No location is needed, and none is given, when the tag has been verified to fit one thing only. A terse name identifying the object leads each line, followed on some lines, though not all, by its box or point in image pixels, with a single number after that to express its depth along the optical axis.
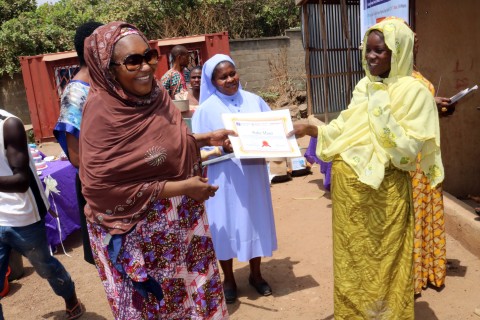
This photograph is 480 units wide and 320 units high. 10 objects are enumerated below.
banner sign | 4.67
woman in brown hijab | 1.99
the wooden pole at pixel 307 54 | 8.77
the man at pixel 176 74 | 6.48
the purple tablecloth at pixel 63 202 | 4.92
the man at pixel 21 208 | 2.84
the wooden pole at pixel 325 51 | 8.30
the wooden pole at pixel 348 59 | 7.74
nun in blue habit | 3.39
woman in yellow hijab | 2.33
